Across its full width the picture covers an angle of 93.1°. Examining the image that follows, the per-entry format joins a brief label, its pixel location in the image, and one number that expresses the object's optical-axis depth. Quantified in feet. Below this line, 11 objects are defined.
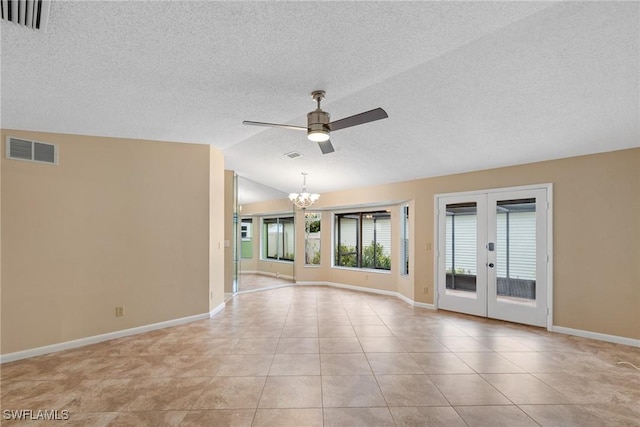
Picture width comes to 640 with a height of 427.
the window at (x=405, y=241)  22.61
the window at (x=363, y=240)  25.08
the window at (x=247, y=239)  34.81
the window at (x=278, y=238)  31.96
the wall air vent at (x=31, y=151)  11.66
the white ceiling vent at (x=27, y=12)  5.88
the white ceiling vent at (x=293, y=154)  18.85
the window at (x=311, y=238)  28.35
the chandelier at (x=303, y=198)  23.29
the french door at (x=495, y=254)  15.61
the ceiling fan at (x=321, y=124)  9.73
